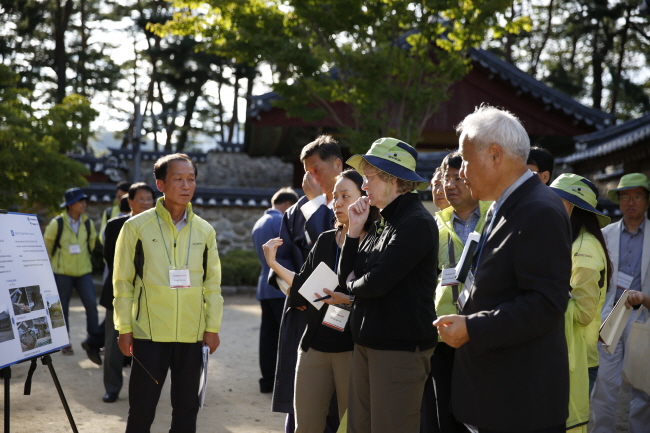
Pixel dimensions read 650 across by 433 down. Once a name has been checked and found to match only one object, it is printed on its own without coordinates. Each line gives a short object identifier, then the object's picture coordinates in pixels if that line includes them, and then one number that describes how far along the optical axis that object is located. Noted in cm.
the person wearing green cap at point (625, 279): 446
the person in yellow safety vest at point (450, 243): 355
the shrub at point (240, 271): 1470
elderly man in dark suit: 213
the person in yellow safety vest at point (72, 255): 771
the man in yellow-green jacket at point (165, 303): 371
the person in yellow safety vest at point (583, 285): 313
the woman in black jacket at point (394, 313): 290
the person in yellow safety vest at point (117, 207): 857
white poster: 368
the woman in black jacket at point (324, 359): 346
